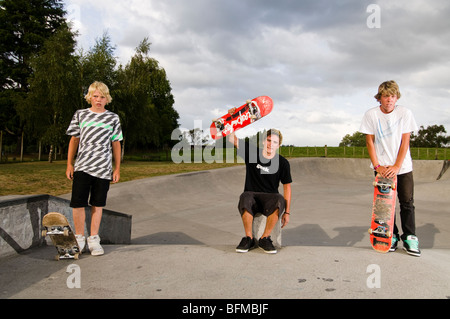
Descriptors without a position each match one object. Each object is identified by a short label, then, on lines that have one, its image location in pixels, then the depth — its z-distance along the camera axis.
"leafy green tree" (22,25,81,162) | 19.47
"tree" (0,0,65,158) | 29.06
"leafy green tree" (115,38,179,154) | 22.33
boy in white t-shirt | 3.36
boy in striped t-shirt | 3.14
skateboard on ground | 2.95
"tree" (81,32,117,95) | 20.36
